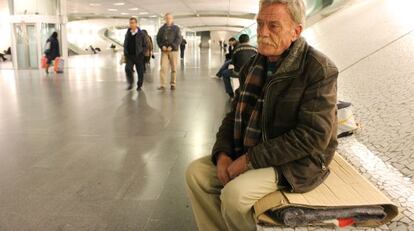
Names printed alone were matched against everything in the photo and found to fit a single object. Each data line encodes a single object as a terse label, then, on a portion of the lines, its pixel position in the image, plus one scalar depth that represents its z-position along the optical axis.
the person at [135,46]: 9.44
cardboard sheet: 1.76
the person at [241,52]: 7.22
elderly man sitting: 1.83
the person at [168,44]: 9.36
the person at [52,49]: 14.48
